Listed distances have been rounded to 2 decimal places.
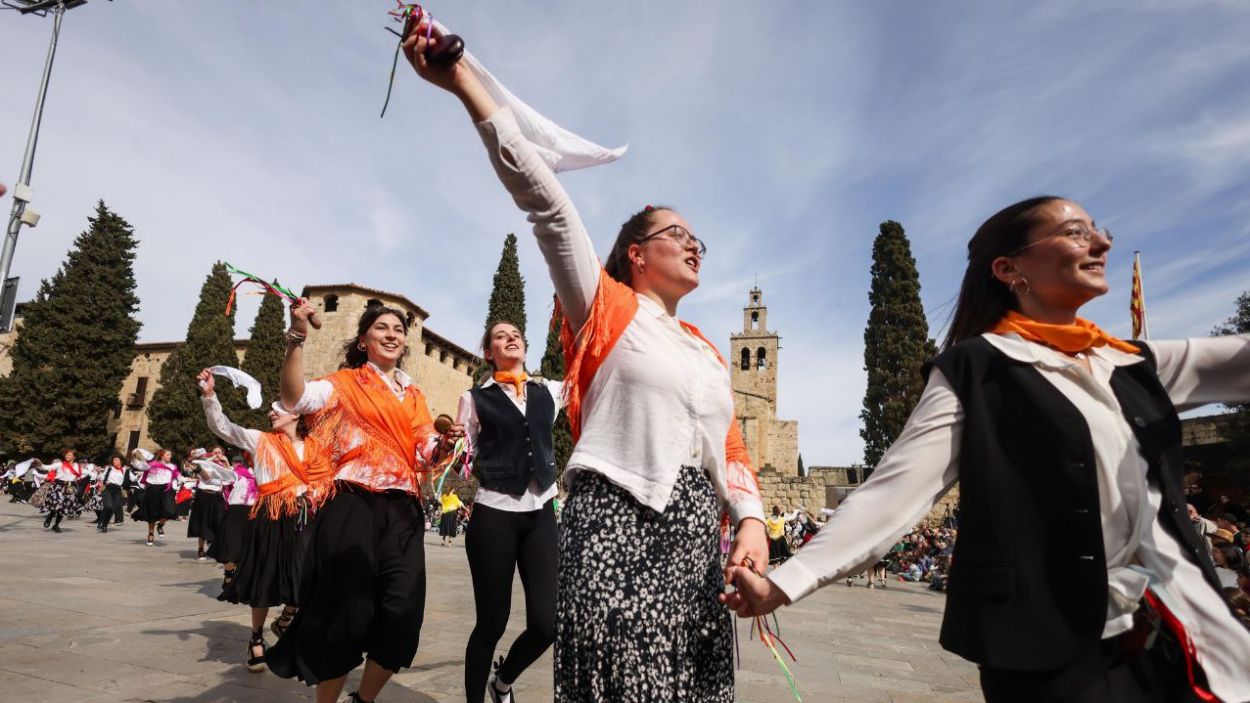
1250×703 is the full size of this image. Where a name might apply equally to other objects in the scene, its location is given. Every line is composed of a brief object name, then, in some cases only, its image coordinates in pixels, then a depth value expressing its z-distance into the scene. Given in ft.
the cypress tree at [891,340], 107.24
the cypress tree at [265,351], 125.49
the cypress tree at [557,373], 98.94
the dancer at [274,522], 17.01
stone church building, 186.80
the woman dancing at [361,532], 9.96
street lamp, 39.83
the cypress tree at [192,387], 122.72
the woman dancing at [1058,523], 4.62
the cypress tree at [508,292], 116.26
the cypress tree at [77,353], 115.24
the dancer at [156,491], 46.44
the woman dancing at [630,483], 5.18
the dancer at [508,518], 10.77
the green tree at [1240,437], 73.09
